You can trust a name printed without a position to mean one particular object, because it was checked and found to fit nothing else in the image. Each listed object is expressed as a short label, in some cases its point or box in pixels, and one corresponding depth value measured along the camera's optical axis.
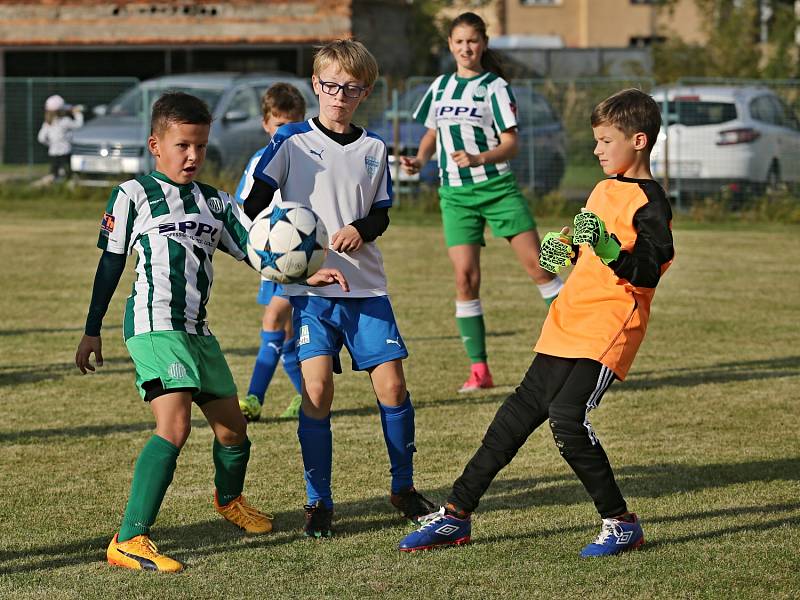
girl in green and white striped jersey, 17.02
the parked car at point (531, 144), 39.94
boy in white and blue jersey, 10.70
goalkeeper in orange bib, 9.75
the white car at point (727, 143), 37.31
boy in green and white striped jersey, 9.98
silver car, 42.47
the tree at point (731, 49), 59.50
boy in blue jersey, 14.73
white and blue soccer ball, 9.90
